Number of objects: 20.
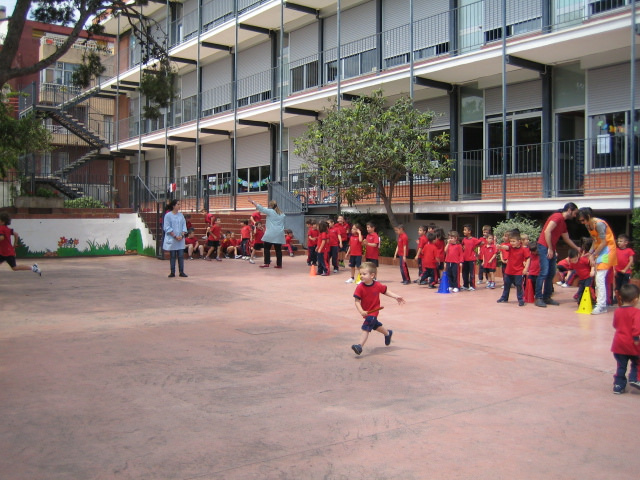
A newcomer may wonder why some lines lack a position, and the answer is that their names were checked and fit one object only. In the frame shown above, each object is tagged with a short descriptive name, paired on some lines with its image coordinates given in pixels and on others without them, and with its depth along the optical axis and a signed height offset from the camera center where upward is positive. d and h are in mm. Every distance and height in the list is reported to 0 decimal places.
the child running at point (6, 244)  13352 -358
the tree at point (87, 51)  11602 +4059
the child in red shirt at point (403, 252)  14102 -638
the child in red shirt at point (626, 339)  5730 -1089
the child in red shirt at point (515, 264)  11234 -743
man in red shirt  10547 -449
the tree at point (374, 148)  17250 +2198
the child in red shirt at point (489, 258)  13375 -743
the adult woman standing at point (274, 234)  17172 -230
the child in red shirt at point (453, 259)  12945 -728
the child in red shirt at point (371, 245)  14039 -459
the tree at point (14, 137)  17016 +2716
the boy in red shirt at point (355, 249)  14241 -566
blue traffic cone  12680 -1232
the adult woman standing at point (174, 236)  14555 -225
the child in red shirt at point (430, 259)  13469 -755
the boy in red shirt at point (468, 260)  13188 -766
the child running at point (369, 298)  7391 -894
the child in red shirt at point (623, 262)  10492 -665
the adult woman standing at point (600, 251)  9844 -449
